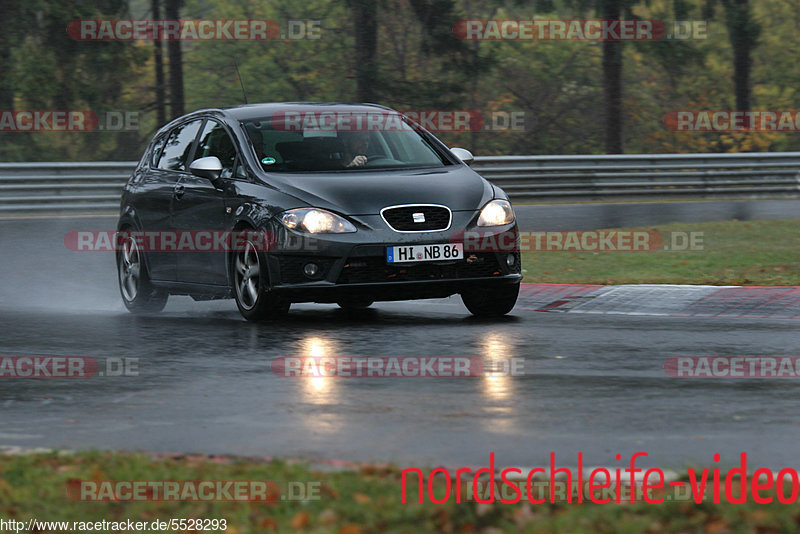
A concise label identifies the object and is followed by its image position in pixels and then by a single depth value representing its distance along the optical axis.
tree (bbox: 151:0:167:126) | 40.75
